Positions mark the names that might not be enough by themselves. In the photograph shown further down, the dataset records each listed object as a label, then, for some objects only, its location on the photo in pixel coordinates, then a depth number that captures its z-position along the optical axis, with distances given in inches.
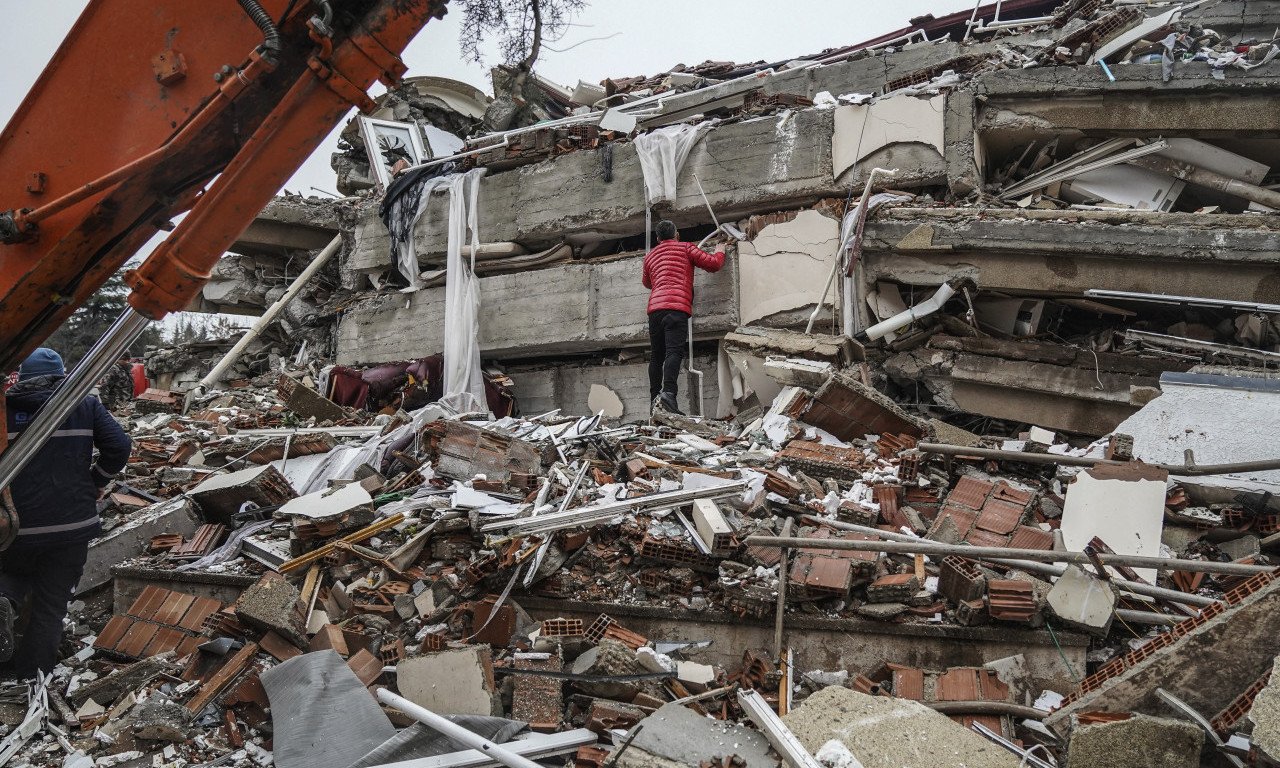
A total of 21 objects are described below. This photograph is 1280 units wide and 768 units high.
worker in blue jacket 155.1
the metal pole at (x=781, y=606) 149.4
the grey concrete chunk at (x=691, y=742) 117.5
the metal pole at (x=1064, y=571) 139.7
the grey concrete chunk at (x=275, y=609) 155.5
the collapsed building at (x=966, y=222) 254.4
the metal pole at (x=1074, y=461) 173.8
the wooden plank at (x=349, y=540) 178.7
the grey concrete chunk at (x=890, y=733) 114.7
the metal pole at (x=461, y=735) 112.7
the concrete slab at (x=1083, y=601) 141.6
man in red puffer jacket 299.7
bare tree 639.1
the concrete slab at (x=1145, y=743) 108.1
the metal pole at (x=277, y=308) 467.8
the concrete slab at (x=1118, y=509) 168.9
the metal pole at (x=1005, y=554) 130.4
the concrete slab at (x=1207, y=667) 119.0
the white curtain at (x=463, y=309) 367.2
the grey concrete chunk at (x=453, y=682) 139.4
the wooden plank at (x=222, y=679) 146.4
